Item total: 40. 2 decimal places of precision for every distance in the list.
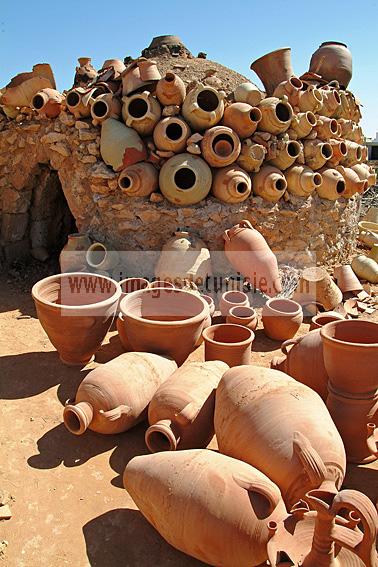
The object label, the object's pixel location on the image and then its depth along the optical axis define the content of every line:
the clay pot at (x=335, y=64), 7.64
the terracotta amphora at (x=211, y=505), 1.79
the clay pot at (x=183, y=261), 5.20
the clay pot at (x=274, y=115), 5.66
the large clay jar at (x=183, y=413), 2.54
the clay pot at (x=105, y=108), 5.64
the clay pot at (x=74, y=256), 5.61
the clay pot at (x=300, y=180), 5.99
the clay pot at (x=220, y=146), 5.41
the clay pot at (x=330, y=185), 6.45
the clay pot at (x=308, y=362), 3.01
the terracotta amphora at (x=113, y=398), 2.76
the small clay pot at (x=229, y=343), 3.45
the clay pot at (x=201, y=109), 5.39
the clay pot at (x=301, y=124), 6.04
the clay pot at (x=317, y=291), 5.35
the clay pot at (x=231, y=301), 4.84
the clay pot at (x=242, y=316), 4.46
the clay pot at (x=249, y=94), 5.64
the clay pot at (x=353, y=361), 2.44
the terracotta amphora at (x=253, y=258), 5.30
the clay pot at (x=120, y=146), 5.49
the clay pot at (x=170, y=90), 5.38
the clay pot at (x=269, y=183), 5.66
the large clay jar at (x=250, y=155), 5.57
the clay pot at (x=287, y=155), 5.85
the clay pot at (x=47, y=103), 5.96
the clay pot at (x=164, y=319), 3.31
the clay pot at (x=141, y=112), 5.48
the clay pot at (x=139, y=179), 5.41
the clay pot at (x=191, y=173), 5.40
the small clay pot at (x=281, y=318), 4.63
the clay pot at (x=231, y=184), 5.46
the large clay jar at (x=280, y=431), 1.98
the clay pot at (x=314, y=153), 6.23
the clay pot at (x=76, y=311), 3.50
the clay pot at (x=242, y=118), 5.48
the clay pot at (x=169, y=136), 5.41
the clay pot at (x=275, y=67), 6.69
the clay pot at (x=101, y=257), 5.56
